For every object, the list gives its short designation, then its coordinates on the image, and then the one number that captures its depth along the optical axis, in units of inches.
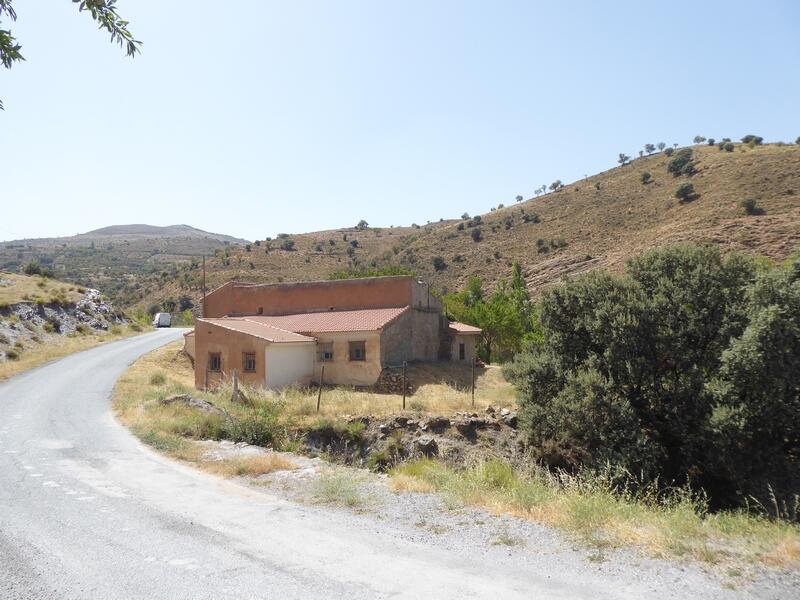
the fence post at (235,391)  861.3
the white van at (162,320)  2268.7
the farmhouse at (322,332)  1123.9
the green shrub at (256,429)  620.4
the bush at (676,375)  637.3
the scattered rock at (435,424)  820.0
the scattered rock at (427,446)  730.8
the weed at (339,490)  367.6
